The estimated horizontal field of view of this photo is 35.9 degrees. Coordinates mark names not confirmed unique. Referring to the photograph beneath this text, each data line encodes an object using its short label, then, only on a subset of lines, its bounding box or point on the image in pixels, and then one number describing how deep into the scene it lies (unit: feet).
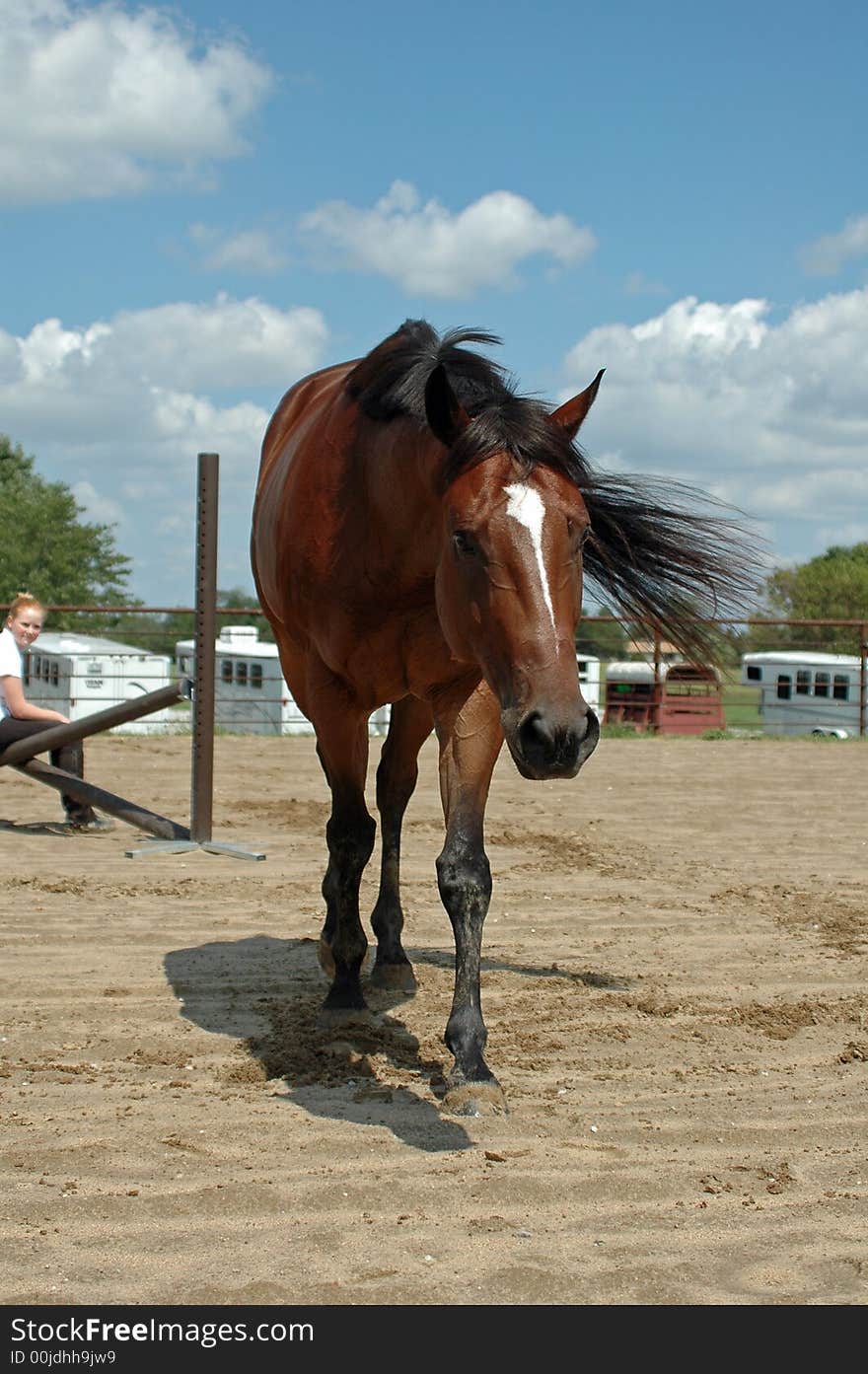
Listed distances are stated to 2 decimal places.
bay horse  11.10
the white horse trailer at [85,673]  74.64
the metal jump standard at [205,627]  27.12
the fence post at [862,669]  63.87
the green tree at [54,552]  172.86
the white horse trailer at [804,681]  90.89
